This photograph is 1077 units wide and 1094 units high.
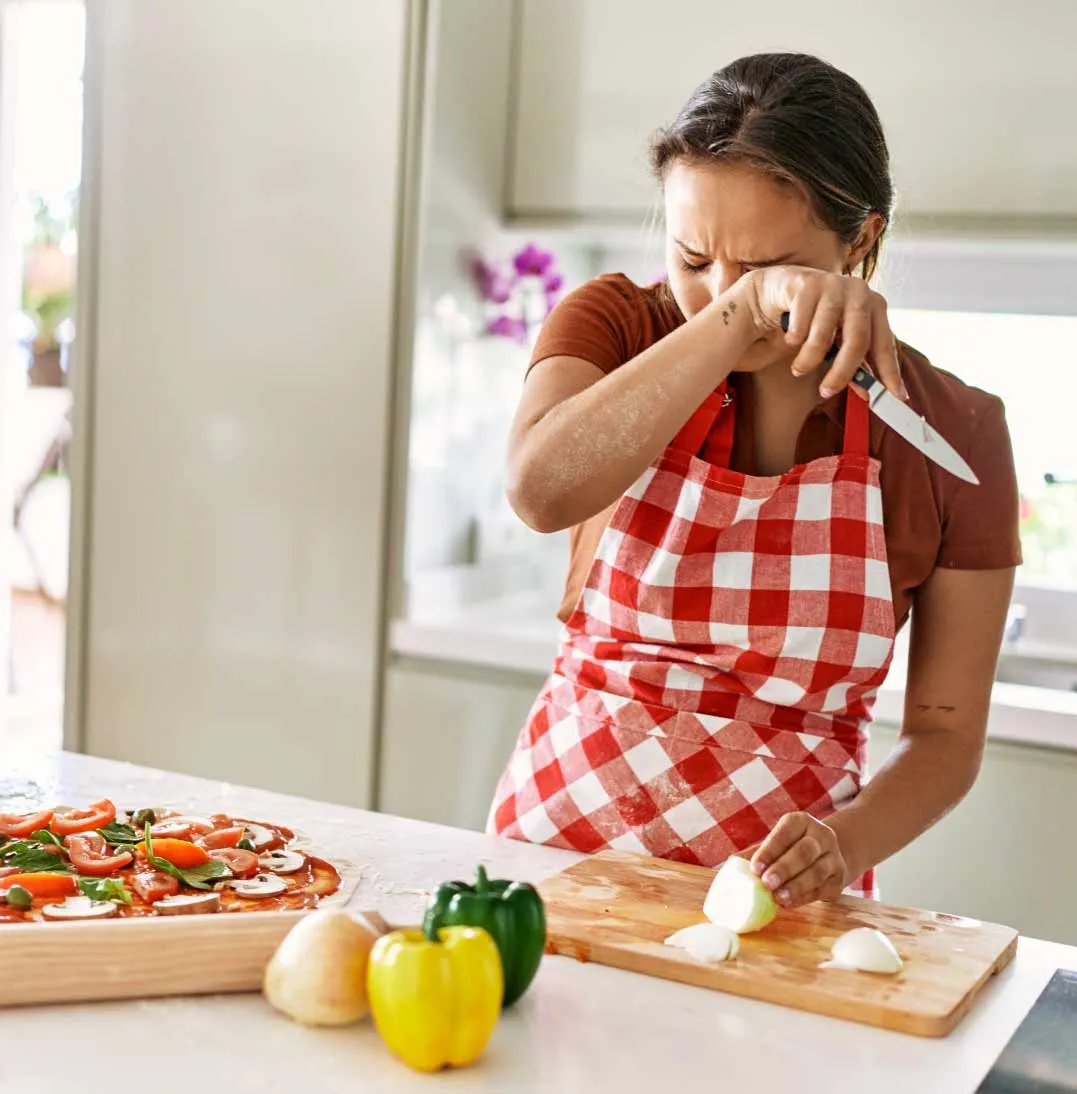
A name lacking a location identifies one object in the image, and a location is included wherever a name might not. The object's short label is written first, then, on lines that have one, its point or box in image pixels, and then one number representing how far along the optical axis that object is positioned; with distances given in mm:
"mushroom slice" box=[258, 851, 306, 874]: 1140
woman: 1221
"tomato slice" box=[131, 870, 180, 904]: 1047
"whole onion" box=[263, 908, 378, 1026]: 875
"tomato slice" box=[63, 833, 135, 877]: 1092
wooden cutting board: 947
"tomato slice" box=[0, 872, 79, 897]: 1036
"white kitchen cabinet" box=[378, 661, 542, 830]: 2303
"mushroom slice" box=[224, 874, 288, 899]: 1074
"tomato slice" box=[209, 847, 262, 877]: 1116
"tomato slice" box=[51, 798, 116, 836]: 1178
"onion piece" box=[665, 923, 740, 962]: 995
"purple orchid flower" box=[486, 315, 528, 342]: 2607
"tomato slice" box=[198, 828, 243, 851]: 1166
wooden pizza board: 898
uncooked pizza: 1024
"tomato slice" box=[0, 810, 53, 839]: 1170
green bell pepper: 911
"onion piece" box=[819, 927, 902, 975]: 989
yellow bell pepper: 825
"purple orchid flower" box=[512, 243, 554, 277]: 2600
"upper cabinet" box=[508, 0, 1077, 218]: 2084
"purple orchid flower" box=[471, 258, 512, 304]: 2533
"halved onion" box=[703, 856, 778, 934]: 1039
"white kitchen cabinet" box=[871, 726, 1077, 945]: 1953
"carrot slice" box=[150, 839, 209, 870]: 1112
